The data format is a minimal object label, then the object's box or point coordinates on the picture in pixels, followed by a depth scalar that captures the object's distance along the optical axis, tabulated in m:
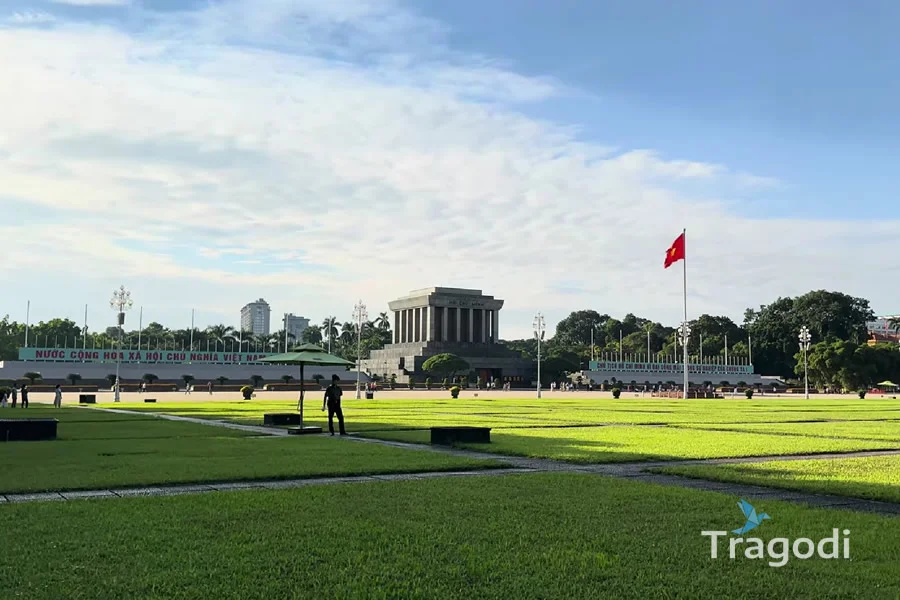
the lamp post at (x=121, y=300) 77.38
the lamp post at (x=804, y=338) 92.31
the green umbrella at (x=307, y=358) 25.45
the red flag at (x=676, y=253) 68.69
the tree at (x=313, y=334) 193.12
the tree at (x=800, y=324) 160.00
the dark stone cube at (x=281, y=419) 29.77
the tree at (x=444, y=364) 120.88
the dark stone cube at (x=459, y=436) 21.16
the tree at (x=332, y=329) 188.50
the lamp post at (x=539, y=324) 95.12
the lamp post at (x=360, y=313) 85.88
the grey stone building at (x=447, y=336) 147.38
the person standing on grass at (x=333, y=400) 24.80
